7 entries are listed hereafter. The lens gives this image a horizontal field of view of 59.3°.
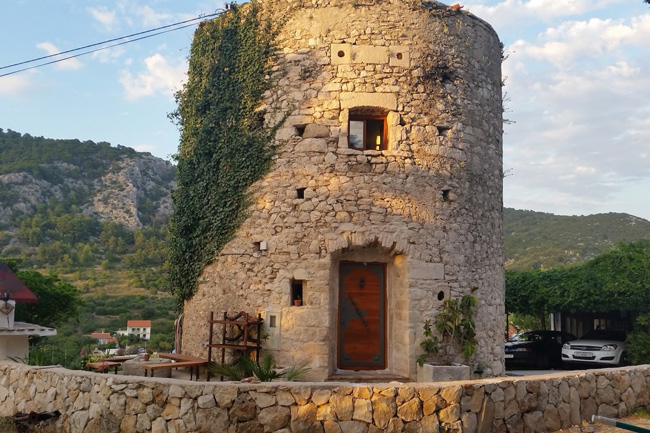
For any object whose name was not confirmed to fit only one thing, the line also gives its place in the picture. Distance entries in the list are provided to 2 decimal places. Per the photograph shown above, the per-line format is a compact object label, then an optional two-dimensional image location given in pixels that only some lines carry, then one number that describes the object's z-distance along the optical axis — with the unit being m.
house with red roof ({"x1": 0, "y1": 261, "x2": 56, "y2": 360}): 9.95
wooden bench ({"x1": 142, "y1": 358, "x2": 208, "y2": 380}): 8.46
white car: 14.17
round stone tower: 9.48
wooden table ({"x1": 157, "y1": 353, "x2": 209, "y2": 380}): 8.81
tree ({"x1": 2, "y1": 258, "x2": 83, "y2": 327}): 17.73
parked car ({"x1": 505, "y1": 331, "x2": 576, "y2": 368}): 14.90
